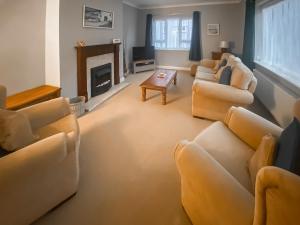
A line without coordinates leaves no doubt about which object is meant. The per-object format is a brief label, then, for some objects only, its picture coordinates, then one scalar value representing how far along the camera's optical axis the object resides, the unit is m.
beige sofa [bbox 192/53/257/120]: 3.25
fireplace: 3.89
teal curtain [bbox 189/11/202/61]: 7.54
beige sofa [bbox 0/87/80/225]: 1.25
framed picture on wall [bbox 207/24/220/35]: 7.47
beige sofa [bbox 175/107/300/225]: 0.79
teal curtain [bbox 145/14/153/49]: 8.14
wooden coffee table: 4.10
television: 7.90
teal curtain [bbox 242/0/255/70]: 5.67
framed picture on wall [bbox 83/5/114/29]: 4.00
